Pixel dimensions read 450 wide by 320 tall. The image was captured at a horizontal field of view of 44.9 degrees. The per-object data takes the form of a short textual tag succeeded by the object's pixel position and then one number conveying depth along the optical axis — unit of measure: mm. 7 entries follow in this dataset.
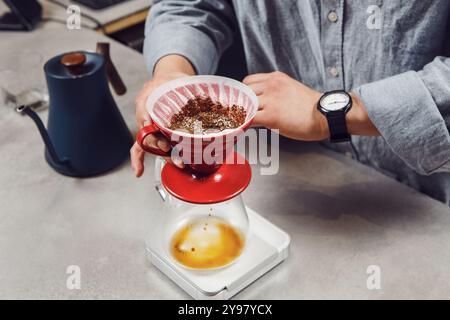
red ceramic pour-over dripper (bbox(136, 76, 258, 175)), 807
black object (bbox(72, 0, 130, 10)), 2043
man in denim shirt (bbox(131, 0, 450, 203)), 949
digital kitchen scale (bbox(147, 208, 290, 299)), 913
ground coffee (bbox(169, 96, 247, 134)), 839
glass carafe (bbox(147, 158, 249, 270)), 943
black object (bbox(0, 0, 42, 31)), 1895
